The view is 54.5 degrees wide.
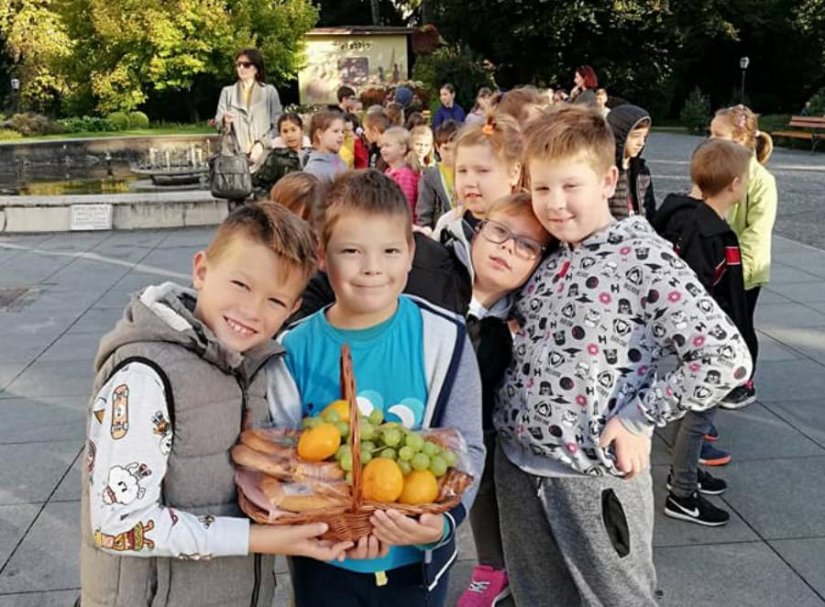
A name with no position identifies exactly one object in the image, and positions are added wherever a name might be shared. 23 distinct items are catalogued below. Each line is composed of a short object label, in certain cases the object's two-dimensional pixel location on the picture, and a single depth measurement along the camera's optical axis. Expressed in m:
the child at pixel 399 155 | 6.43
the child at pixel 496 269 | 2.53
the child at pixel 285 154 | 6.88
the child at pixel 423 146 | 7.04
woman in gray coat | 8.95
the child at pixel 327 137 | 6.09
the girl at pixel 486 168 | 3.16
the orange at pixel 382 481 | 1.70
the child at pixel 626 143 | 4.79
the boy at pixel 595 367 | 2.18
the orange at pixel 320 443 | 1.73
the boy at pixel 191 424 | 1.69
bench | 21.58
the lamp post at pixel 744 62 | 34.72
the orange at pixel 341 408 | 1.80
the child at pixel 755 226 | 4.79
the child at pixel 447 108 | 14.31
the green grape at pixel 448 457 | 1.83
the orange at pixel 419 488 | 1.74
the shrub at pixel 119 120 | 30.45
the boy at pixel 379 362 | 2.06
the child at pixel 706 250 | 3.74
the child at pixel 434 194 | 5.08
